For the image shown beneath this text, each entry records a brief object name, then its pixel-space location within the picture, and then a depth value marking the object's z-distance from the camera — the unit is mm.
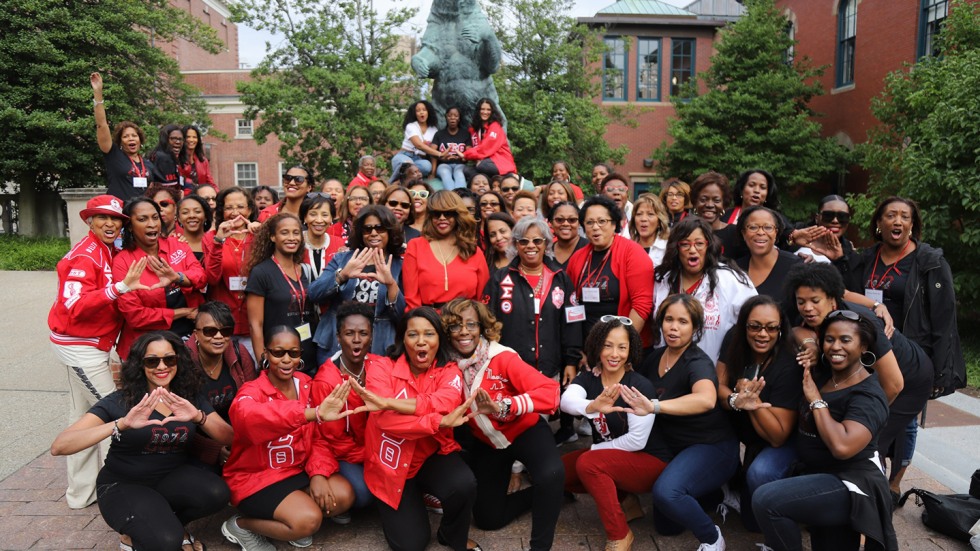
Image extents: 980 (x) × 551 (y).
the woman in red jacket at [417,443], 3816
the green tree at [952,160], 9125
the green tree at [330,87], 17391
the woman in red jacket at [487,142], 8633
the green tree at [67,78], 17078
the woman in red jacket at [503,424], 3939
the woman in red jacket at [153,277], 4441
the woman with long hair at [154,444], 3609
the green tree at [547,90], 18547
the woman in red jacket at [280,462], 3822
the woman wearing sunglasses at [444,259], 4797
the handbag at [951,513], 4051
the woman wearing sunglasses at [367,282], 4594
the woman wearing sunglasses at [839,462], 3469
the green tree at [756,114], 18766
